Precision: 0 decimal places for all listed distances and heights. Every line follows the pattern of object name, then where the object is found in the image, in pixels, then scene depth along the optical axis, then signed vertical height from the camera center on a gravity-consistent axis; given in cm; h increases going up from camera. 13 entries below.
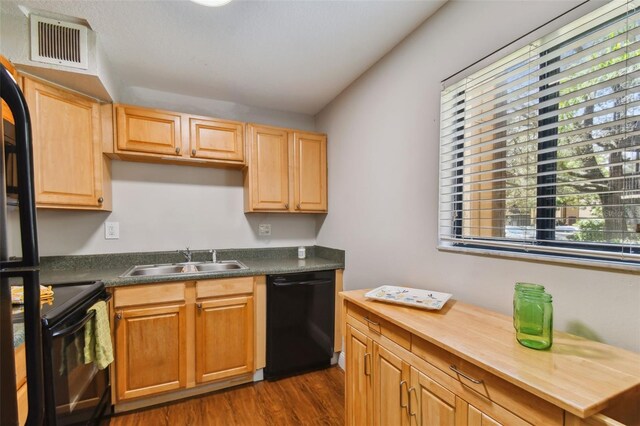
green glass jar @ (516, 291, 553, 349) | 88 -37
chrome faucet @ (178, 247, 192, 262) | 251 -41
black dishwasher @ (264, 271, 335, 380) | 225 -95
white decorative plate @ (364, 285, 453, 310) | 130 -46
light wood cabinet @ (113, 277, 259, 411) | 188 -92
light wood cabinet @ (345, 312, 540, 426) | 92 -72
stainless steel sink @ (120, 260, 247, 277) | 229 -52
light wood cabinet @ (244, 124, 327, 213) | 256 +34
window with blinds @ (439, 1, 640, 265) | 92 +24
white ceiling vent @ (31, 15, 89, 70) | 161 +97
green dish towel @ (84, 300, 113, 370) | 152 -72
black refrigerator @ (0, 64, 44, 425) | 50 -11
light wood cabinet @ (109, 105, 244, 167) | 215 +56
